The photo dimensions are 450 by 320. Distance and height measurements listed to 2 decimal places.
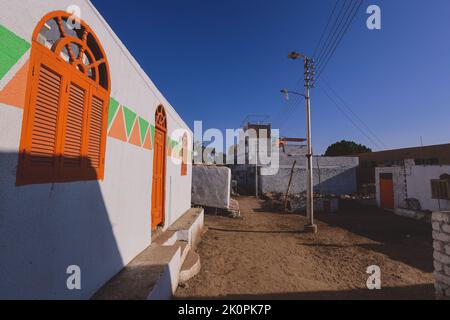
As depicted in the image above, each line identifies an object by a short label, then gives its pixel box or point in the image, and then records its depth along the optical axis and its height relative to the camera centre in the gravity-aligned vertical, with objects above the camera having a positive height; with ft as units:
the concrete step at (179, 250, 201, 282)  15.12 -6.31
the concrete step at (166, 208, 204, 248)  19.63 -4.58
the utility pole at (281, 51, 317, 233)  31.12 +4.28
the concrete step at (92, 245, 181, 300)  8.84 -4.55
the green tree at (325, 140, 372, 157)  142.00 +20.99
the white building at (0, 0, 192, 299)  5.33 +0.92
